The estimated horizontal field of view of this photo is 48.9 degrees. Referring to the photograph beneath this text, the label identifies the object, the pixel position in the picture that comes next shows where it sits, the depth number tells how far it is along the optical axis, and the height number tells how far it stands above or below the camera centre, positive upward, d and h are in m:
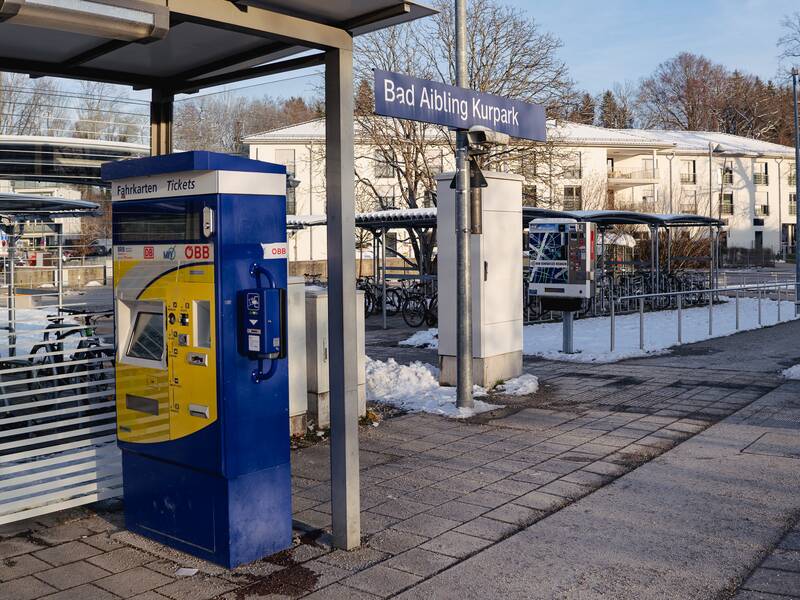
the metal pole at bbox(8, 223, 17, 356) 6.35 -0.10
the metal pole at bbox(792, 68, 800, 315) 23.41 +3.23
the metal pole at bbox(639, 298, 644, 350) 13.61 -0.99
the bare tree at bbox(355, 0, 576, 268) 25.41 +5.31
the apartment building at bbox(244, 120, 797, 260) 29.48 +4.81
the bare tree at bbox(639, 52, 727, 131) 73.38 +14.21
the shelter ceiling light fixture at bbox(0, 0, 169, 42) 3.29 +1.00
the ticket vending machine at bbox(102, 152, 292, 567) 4.41 -0.44
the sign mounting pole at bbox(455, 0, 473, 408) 8.75 -0.25
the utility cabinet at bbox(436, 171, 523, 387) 9.91 -0.22
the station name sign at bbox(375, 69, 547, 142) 6.70 +1.41
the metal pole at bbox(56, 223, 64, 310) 6.09 +0.02
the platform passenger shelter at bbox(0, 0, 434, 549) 3.65 +1.19
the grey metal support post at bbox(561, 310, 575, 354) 13.12 -1.04
